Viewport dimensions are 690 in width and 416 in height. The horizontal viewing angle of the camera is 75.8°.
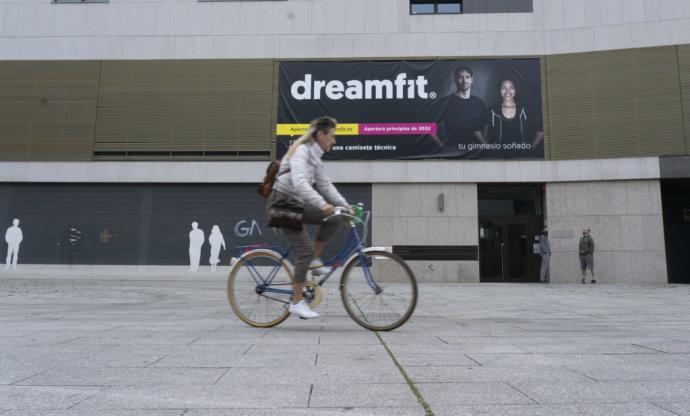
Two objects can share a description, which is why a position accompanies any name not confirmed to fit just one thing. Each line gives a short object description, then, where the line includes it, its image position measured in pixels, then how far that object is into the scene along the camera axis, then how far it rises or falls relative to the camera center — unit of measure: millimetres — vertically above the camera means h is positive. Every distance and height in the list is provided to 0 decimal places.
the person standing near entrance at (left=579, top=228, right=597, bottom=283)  13891 +99
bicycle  3719 -279
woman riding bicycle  3578 +449
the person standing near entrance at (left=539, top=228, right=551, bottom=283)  14534 -77
